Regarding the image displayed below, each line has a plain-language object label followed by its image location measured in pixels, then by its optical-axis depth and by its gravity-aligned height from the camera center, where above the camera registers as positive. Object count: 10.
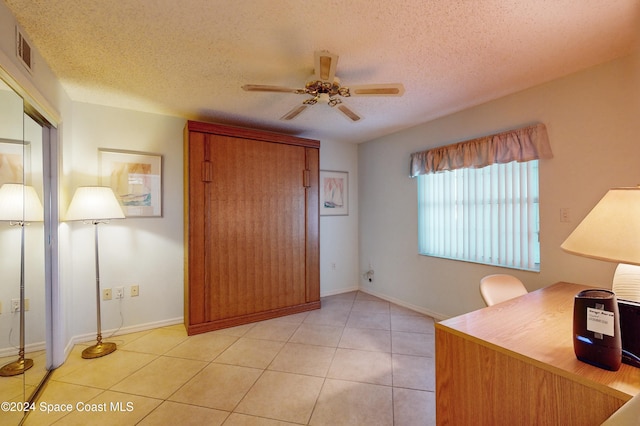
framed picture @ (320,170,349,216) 4.13 +0.32
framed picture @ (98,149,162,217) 2.80 +0.39
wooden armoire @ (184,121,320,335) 2.87 -0.14
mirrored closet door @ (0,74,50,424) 1.52 -0.25
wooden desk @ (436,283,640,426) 0.89 -0.61
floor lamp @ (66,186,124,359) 2.30 +0.05
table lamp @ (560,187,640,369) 0.84 -0.13
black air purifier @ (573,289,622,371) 0.92 -0.43
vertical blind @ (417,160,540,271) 2.45 -0.03
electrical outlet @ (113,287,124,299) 2.81 -0.82
